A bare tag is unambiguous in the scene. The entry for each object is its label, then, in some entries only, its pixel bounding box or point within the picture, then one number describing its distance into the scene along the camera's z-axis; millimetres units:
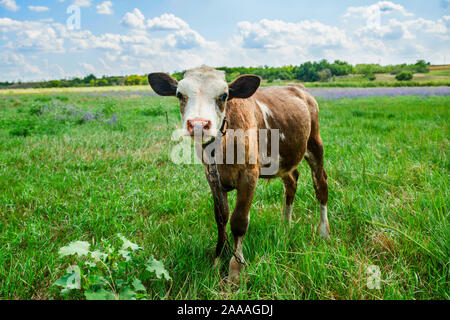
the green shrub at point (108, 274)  1929
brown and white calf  2408
